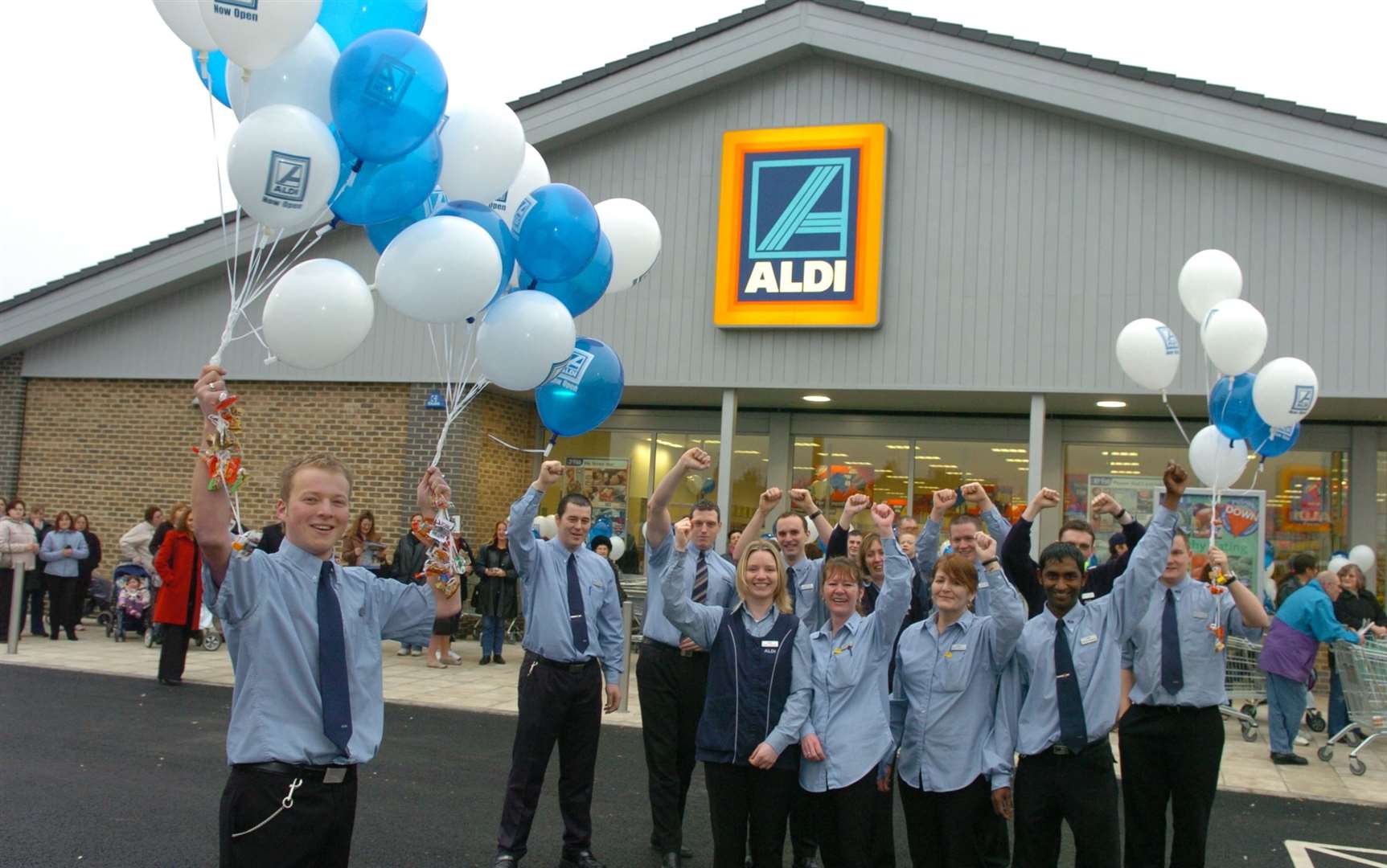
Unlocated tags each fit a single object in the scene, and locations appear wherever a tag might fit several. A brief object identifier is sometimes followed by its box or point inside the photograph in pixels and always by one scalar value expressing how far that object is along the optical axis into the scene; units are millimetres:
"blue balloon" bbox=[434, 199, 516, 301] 5355
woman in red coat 11734
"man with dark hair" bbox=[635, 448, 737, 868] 6449
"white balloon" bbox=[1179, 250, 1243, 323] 8312
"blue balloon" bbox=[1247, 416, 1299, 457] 8180
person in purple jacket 10133
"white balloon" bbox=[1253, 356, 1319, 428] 7961
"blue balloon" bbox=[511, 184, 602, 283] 5656
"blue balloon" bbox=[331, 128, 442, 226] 5016
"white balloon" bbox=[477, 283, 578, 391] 5488
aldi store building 12898
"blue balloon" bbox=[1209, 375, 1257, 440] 8133
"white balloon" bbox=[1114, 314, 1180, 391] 8344
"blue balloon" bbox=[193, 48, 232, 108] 5246
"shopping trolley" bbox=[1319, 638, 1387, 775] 9867
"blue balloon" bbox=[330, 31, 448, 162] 4668
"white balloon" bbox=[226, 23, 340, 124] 4793
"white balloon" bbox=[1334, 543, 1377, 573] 13070
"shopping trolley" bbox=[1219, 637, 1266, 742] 11391
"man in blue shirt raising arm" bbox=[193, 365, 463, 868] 3400
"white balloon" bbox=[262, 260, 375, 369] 4617
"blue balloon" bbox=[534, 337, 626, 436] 6023
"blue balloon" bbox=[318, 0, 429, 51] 5180
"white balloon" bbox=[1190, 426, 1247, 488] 7977
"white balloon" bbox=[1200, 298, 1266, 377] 7902
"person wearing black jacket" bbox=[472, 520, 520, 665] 14031
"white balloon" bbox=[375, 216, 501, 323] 4984
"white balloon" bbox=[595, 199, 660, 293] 6598
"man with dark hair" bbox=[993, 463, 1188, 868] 4805
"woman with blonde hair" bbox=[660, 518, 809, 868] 5109
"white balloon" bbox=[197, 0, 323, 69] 4387
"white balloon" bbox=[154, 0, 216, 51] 4574
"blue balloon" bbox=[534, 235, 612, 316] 6066
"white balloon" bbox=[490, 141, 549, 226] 6098
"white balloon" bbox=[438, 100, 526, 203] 5488
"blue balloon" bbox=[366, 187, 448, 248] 5527
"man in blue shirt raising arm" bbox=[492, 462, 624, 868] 6098
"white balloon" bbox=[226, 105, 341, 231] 4461
